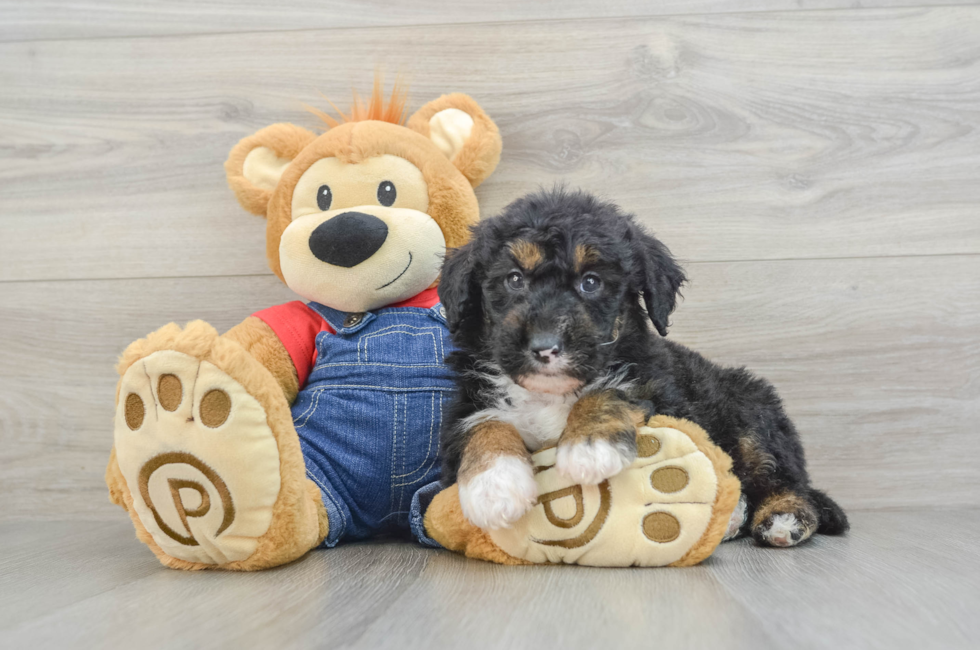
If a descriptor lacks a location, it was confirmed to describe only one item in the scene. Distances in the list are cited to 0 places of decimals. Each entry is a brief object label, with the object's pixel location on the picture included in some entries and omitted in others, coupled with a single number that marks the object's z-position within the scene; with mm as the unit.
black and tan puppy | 614
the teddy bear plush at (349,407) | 614
